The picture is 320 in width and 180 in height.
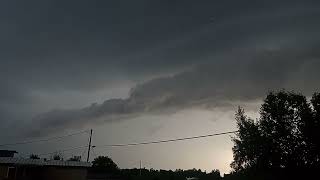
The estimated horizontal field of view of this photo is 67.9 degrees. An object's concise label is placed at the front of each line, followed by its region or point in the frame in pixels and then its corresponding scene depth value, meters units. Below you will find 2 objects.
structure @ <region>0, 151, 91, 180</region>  30.44
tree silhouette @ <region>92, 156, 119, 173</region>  70.53
